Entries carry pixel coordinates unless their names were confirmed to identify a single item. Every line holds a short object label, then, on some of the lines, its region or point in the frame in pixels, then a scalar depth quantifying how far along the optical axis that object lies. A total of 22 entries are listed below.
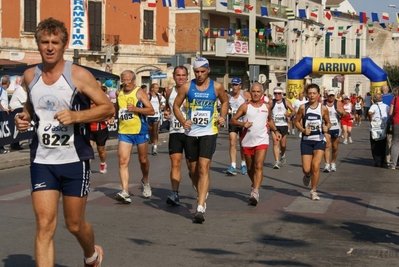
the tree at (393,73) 78.94
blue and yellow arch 29.59
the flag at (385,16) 37.41
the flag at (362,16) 38.19
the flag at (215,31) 52.28
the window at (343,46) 75.50
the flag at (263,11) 48.35
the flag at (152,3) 41.54
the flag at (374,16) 36.28
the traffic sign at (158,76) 39.91
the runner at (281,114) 17.81
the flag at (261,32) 54.03
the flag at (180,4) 36.75
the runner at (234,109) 15.68
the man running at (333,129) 16.66
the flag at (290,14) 48.42
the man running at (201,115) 9.83
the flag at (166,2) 35.62
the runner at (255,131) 11.27
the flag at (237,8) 51.10
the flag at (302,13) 46.92
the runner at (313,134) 12.18
